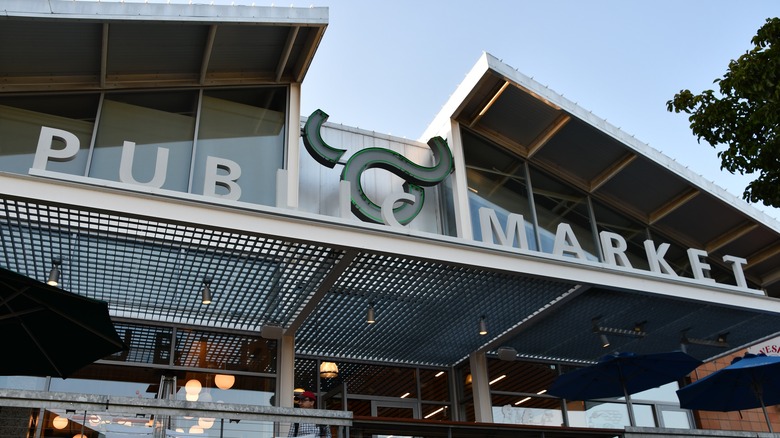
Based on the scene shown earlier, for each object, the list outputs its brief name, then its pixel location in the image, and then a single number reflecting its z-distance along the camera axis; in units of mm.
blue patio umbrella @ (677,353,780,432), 8547
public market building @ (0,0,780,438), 7016
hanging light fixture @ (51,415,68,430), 5141
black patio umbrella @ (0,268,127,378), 5121
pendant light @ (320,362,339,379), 10867
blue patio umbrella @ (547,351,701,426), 8797
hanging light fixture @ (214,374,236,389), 9578
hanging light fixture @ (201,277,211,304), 8023
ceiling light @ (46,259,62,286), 7736
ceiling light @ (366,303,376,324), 8906
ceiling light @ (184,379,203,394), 9391
